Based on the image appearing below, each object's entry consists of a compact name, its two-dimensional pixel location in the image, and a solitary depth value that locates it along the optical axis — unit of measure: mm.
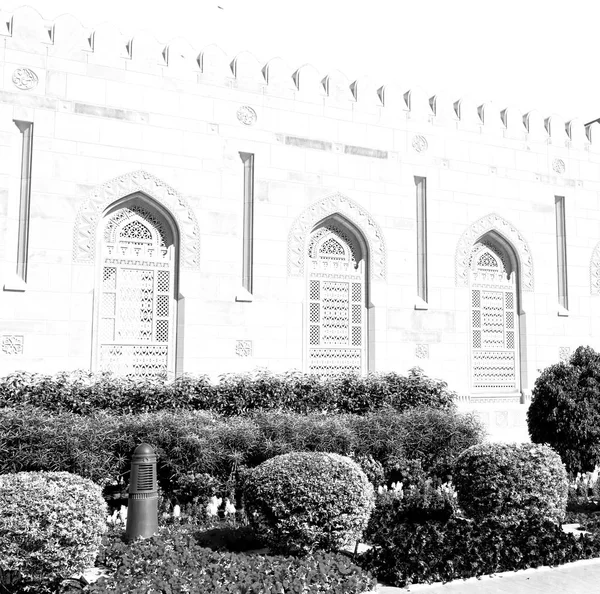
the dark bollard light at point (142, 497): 6586
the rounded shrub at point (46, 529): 5020
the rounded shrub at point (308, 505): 5934
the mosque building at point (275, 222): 11471
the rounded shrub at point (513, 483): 6633
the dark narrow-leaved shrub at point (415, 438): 9445
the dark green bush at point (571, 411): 9477
